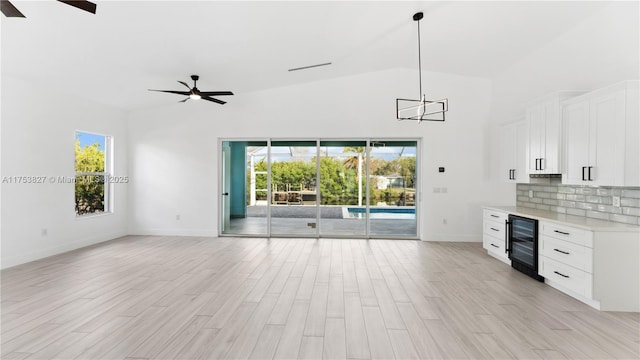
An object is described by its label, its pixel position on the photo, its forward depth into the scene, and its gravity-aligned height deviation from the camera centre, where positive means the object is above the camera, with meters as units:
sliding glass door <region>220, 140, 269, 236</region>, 6.74 -0.23
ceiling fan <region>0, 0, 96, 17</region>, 2.02 +1.15
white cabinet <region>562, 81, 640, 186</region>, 3.05 +0.46
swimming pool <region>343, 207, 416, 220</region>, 6.58 -0.74
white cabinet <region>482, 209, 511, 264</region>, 4.61 -0.89
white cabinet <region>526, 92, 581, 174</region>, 3.92 +0.62
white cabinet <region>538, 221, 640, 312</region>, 3.00 -0.91
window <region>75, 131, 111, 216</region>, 5.71 +0.09
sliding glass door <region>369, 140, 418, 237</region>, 6.55 -0.04
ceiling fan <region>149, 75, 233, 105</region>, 4.75 +1.34
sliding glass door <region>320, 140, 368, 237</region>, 6.62 -0.19
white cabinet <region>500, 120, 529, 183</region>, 4.84 +0.45
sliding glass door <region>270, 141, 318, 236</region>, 6.70 -0.13
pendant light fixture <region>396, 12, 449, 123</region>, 6.21 +1.41
